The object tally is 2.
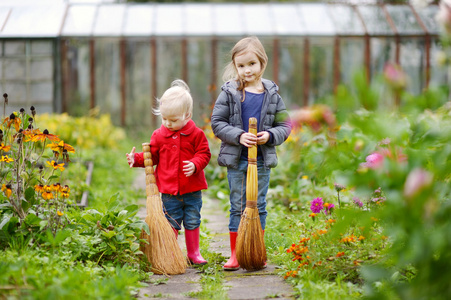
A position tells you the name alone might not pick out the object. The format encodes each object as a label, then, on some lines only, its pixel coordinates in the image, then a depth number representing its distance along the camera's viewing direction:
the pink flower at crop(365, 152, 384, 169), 2.91
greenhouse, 12.16
